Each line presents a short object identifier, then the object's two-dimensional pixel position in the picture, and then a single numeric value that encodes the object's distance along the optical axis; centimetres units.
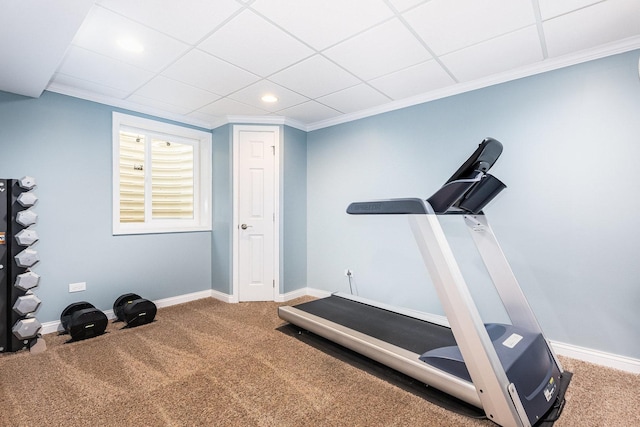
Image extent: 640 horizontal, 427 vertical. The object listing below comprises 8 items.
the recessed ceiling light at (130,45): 211
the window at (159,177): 342
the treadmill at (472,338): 151
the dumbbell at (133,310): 292
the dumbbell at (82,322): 259
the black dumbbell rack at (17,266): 238
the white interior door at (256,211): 384
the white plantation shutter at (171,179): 376
